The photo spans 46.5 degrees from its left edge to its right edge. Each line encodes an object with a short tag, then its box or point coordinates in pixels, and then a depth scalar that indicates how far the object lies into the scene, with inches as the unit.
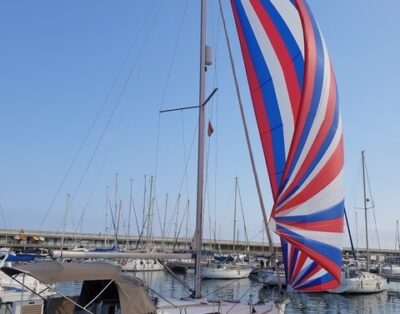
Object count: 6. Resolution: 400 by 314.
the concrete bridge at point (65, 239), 2857.3
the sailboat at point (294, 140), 373.4
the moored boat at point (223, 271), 1705.2
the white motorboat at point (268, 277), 1434.5
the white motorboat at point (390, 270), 1840.1
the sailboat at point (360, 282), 1294.3
